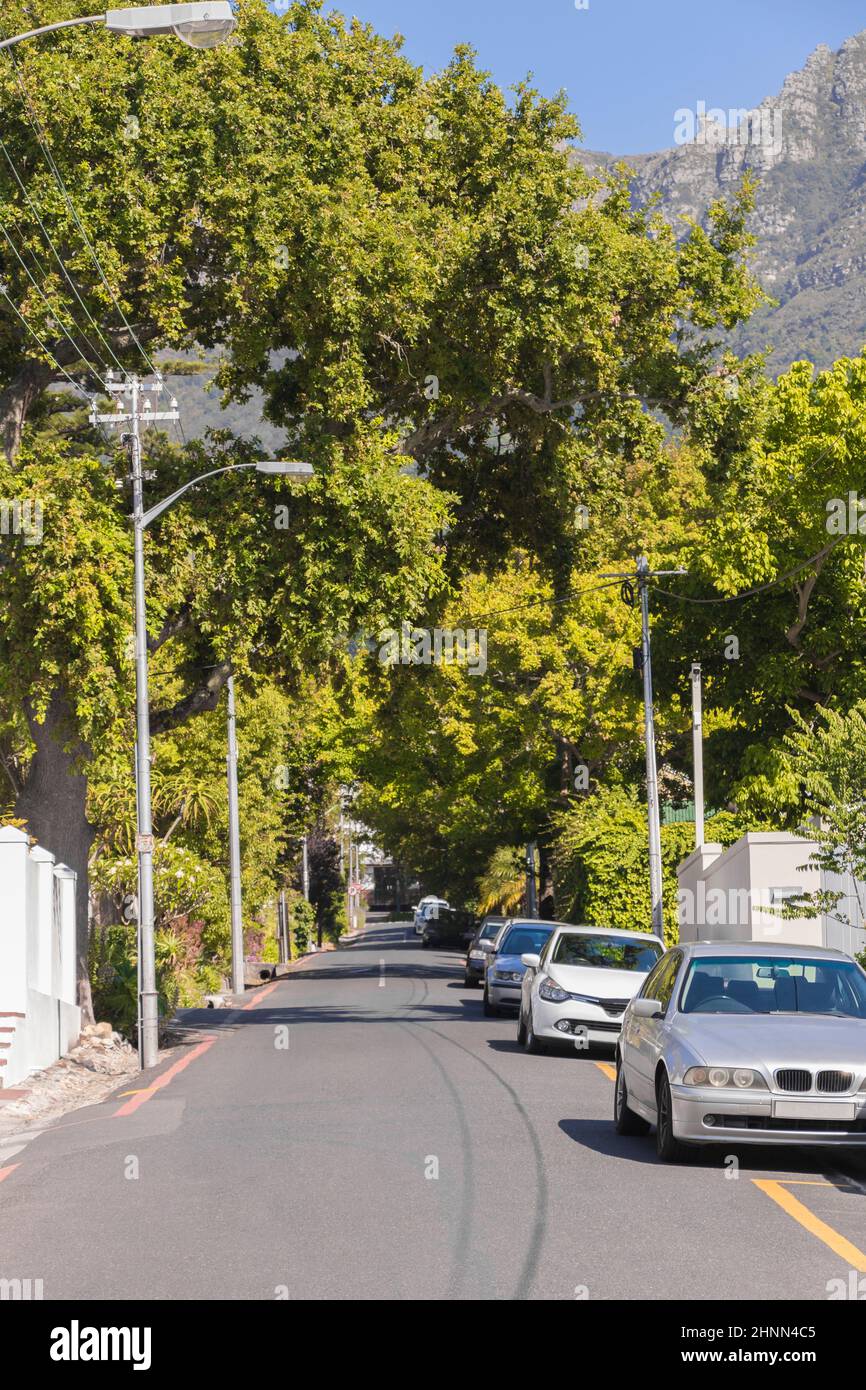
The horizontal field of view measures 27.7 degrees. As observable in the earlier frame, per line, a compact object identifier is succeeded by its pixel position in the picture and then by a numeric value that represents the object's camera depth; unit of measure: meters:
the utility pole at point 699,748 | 36.06
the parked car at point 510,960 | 27.50
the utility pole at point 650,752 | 34.86
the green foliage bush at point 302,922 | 71.12
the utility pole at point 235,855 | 40.78
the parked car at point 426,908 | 74.68
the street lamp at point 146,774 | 21.80
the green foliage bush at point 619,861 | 38.91
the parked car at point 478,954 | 39.06
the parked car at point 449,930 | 70.69
